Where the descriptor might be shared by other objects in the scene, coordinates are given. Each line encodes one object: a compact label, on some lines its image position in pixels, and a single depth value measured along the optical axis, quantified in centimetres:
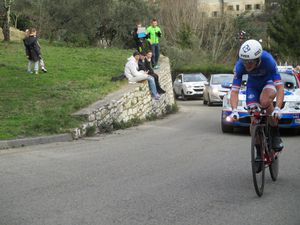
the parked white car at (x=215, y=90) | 2800
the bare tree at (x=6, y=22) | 2787
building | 9706
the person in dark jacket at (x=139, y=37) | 2398
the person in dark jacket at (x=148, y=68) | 2155
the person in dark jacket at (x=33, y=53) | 1981
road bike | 744
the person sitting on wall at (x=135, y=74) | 1997
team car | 1415
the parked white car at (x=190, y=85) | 3531
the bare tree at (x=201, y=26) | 6397
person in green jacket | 2391
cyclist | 787
